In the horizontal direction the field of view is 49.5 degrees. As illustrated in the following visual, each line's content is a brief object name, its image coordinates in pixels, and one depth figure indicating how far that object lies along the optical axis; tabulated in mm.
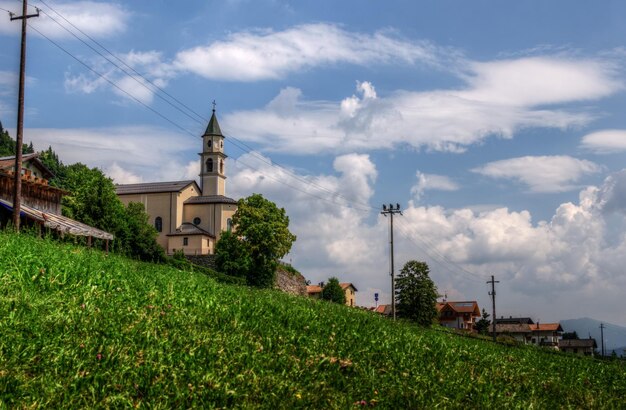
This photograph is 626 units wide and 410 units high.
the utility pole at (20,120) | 30422
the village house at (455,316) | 114750
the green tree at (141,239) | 59219
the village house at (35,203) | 38594
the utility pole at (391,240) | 49219
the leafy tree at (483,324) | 97588
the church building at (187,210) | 82562
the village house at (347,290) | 110188
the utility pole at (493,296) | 60819
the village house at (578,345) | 123062
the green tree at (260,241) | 65938
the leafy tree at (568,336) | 145675
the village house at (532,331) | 118625
